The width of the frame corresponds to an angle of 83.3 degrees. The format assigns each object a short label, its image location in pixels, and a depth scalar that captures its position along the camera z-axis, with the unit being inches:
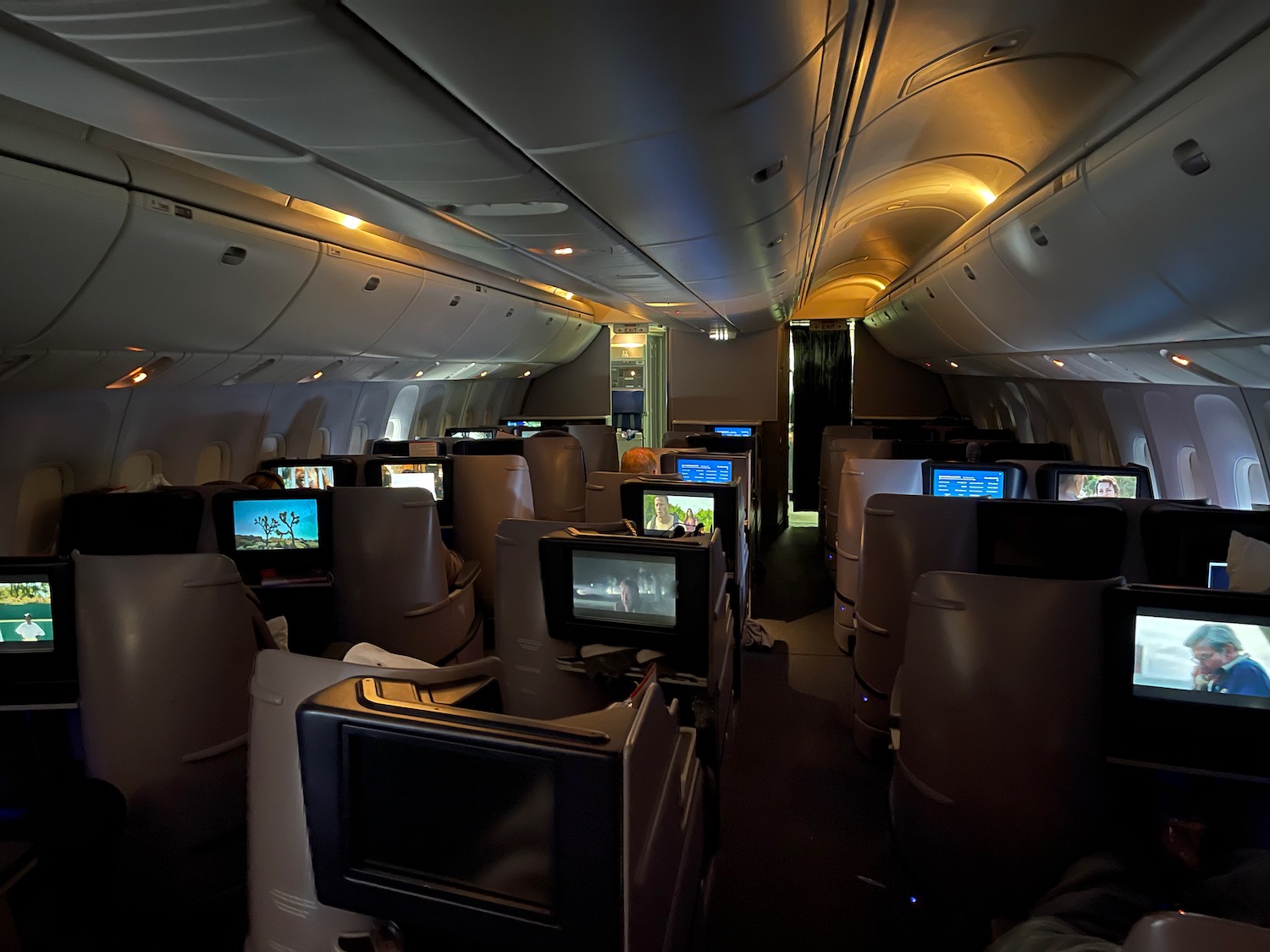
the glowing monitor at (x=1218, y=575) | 126.6
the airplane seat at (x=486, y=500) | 253.8
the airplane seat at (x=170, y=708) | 107.3
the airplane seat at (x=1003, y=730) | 95.9
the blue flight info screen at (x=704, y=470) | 260.1
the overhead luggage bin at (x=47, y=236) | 118.8
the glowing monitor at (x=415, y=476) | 250.5
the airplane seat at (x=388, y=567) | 183.3
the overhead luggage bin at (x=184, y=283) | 151.2
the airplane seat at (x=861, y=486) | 228.4
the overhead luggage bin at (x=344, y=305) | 218.8
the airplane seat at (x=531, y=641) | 127.9
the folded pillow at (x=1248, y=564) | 99.8
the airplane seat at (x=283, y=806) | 59.4
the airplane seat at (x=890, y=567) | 157.4
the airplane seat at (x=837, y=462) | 311.6
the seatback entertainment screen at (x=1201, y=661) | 87.0
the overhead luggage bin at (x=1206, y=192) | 89.0
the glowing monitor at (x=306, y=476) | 257.6
